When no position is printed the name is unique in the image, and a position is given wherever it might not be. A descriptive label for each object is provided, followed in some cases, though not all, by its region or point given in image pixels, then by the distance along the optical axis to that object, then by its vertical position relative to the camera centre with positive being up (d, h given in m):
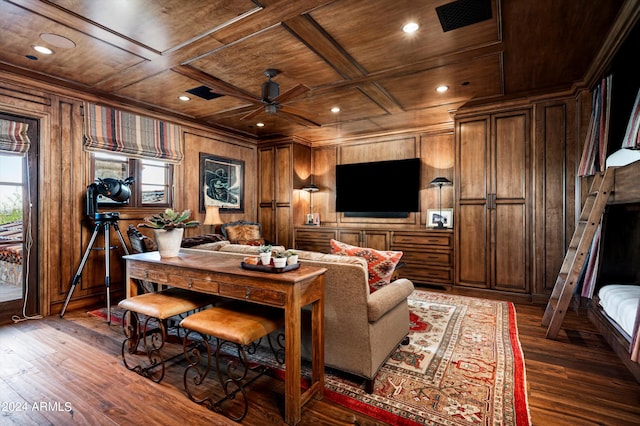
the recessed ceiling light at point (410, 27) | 2.57 +1.54
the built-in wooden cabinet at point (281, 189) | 6.26 +0.44
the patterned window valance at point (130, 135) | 3.99 +1.08
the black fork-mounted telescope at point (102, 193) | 3.71 +0.22
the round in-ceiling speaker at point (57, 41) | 2.74 +1.54
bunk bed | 2.44 -0.54
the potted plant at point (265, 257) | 1.98 -0.30
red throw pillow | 2.38 -0.41
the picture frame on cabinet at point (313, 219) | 6.61 -0.18
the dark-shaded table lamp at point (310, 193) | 6.47 +0.37
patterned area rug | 1.83 -1.19
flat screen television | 5.73 +0.43
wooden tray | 1.88 -0.36
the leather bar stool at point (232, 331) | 1.81 -0.71
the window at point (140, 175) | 4.22 +0.53
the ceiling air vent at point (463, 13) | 2.33 +1.54
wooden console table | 1.75 -0.49
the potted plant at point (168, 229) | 2.53 -0.15
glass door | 3.40 -0.22
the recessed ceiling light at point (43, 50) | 2.95 +1.55
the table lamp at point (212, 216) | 5.34 -0.09
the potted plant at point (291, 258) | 1.99 -0.31
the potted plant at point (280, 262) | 1.89 -0.31
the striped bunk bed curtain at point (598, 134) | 3.09 +0.80
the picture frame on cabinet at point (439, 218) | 5.38 -0.14
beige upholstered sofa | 2.03 -0.72
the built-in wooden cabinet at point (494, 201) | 4.23 +0.12
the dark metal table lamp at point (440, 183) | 5.08 +0.45
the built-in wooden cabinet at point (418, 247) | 4.80 -0.60
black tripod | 3.61 -0.34
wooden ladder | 2.92 -0.41
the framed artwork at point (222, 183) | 5.48 +0.52
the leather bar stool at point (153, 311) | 2.18 -0.71
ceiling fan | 3.40 +1.25
